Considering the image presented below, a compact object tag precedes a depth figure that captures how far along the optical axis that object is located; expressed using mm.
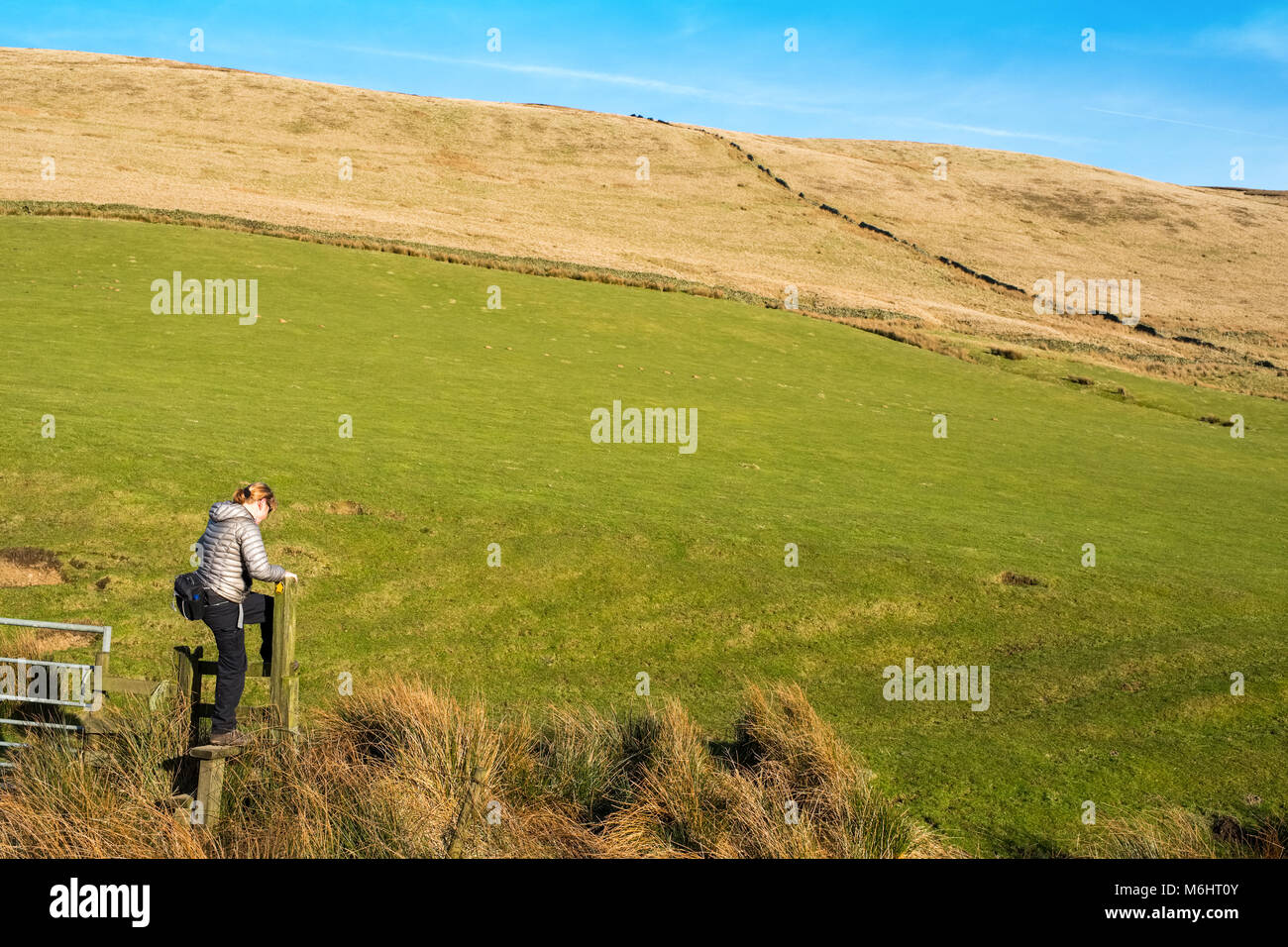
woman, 6648
